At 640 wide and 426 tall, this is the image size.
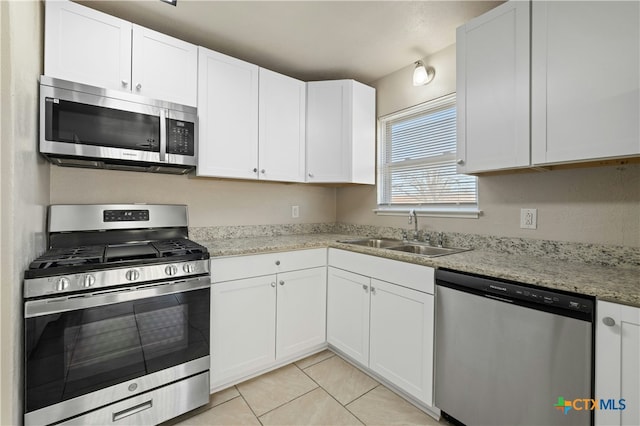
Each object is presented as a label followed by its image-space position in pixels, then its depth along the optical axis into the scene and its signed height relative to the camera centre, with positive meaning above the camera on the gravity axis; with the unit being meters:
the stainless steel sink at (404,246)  2.09 -0.28
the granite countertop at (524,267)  1.06 -0.27
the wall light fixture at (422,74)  2.19 +1.08
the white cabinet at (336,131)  2.46 +0.71
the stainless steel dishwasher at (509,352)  1.09 -0.62
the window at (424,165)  2.16 +0.40
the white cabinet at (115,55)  1.50 +0.92
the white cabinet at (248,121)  2.00 +0.70
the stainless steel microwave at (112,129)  1.46 +0.46
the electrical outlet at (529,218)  1.70 -0.04
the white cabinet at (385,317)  1.61 -0.70
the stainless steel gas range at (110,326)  1.22 -0.57
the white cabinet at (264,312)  1.78 -0.72
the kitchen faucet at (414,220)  2.32 -0.07
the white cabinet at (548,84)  1.18 +0.63
